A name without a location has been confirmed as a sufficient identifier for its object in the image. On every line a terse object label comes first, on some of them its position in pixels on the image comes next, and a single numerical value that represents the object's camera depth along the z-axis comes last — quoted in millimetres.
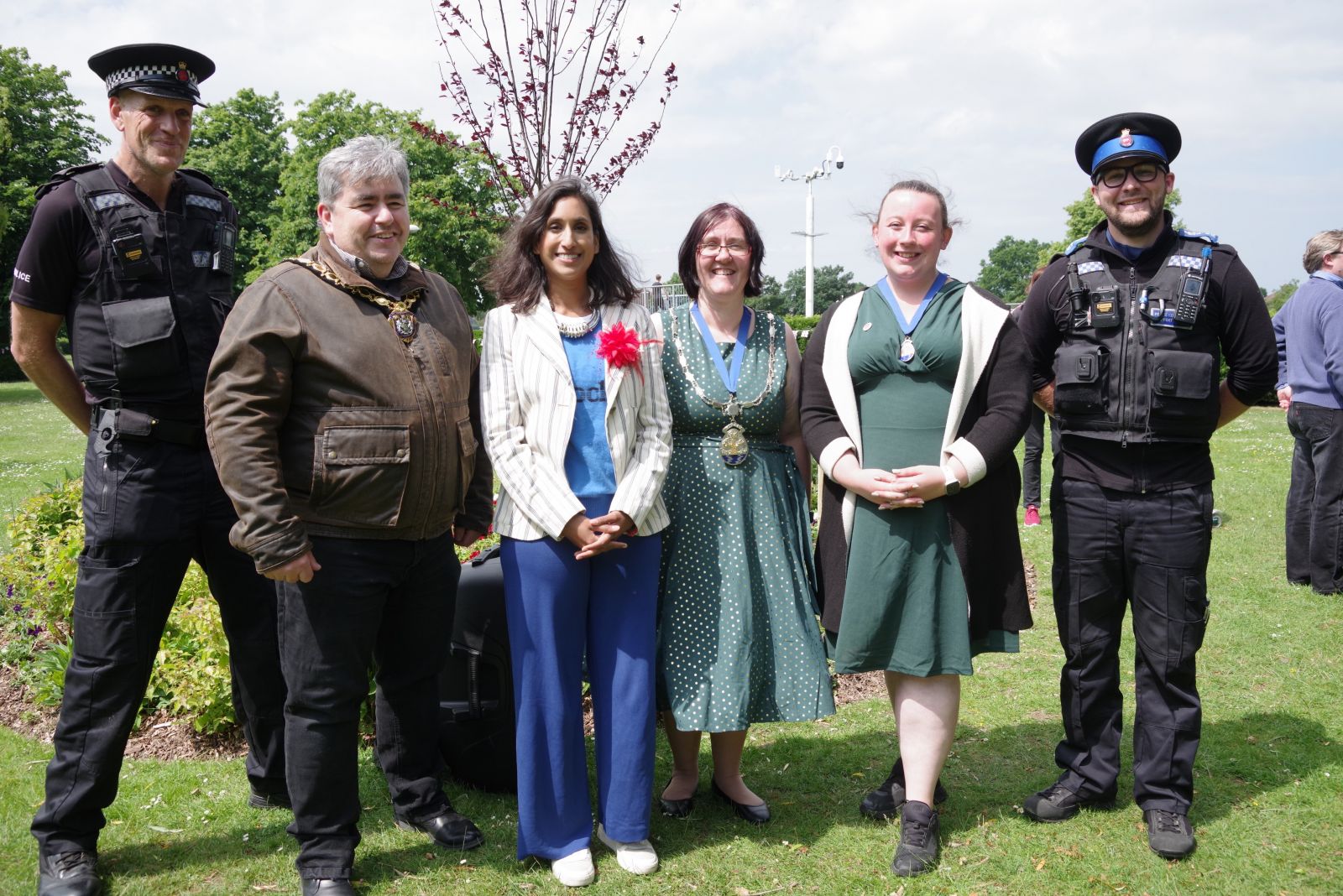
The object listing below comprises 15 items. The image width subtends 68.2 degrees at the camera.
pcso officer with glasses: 3535
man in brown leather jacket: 2986
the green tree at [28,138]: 32344
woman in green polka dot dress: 3586
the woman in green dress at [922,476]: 3467
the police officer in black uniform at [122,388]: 3281
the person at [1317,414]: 6766
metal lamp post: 33406
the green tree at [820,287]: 64750
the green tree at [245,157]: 39531
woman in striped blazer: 3350
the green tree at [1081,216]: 38562
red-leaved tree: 6078
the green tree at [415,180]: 35000
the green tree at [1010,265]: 90812
